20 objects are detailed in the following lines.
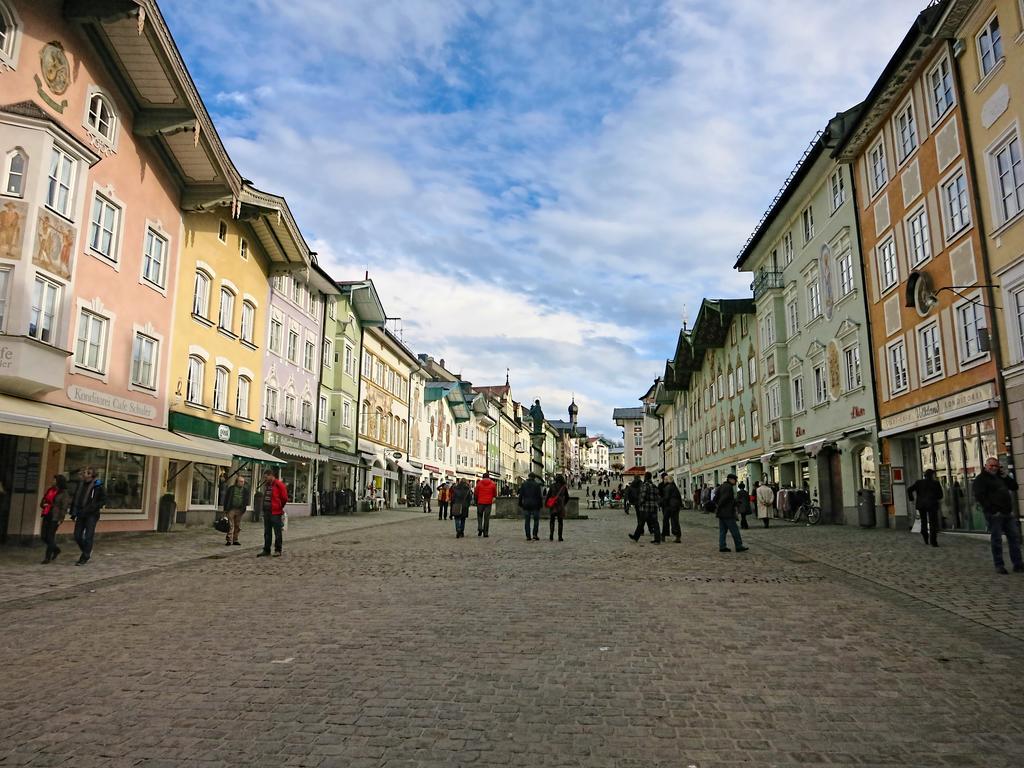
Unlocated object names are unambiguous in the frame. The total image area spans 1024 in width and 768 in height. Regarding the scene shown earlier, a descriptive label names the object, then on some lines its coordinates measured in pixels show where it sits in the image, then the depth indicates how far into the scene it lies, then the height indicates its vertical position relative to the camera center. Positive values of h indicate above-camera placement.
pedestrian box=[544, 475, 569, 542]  19.62 +0.18
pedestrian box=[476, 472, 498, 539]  20.53 +0.20
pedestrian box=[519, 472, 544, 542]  19.36 +0.21
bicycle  27.84 -0.27
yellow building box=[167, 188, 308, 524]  24.52 +6.01
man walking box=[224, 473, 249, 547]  17.09 +0.05
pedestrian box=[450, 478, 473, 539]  20.31 +0.04
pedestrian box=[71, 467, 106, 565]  13.37 -0.01
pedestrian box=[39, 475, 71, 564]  13.60 -0.10
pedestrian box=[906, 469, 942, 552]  15.70 +0.17
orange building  18.55 +6.28
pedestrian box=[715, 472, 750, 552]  15.45 -0.01
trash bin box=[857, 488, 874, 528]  24.17 -0.12
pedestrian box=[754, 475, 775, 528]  26.62 +0.19
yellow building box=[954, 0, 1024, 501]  16.55 +7.91
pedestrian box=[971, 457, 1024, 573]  11.30 -0.08
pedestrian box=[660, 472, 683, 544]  18.75 +0.09
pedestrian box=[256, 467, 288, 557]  14.90 +0.00
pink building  15.87 +6.60
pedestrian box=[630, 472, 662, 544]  19.03 +0.02
